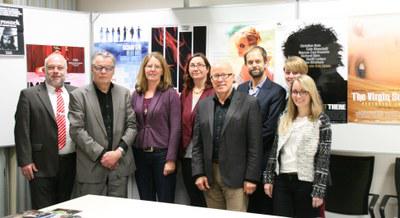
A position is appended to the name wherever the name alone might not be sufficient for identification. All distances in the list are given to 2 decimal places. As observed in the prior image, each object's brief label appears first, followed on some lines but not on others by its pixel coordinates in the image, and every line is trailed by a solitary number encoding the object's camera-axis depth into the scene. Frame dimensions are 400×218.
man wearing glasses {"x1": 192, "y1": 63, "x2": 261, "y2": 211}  3.29
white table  2.58
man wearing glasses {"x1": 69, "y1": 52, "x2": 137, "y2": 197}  3.56
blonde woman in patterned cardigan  2.99
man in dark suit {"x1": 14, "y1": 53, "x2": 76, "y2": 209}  3.66
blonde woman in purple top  3.68
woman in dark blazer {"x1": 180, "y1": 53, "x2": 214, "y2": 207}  3.67
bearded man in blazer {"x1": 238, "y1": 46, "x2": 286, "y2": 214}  3.46
